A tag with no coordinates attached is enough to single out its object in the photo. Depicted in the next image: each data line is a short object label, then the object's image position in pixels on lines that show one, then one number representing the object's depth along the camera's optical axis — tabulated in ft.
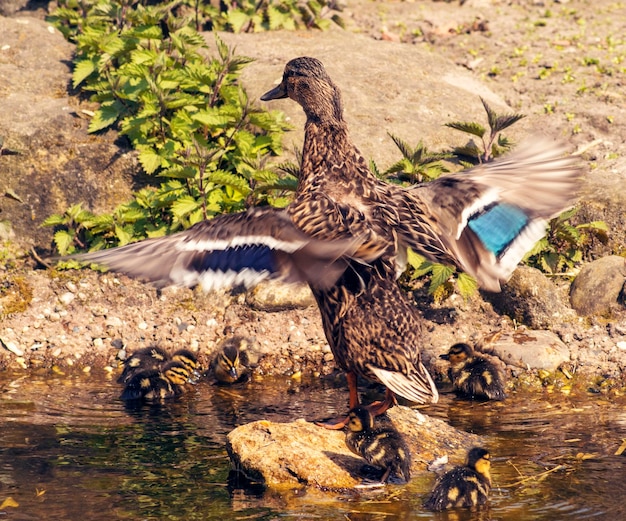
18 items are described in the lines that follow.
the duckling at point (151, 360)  48.62
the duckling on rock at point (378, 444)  35.91
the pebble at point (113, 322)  54.34
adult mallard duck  33.65
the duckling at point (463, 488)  32.91
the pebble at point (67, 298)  55.31
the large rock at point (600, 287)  53.78
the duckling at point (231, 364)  49.39
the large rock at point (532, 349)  50.06
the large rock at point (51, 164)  61.05
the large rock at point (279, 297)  54.44
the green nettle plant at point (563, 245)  56.18
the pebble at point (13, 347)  52.26
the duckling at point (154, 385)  46.34
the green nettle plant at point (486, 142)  58.03
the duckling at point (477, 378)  46.39
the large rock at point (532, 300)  53.67
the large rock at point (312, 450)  36.06
